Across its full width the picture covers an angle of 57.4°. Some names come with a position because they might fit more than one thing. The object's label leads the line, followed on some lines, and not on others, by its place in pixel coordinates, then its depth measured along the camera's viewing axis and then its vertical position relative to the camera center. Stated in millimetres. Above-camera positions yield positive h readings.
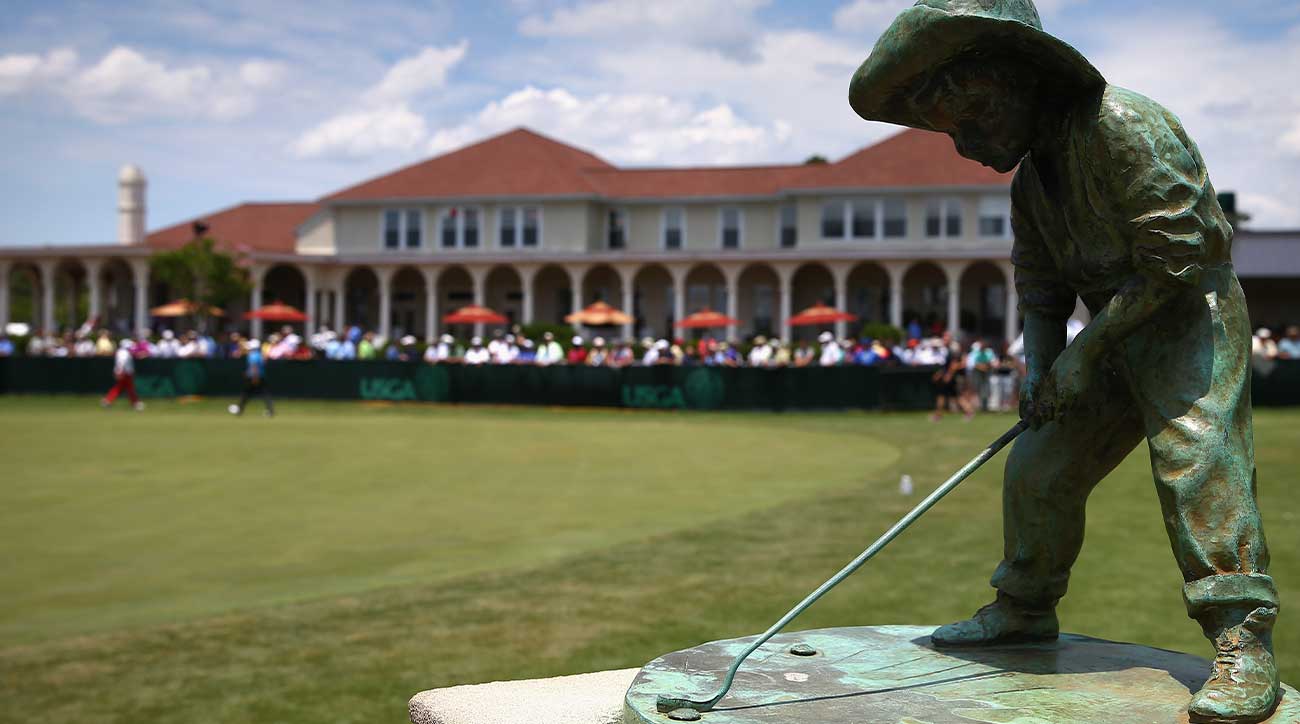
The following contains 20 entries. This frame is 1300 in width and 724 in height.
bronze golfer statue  3100 +218
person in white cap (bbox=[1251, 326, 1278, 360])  23934 +295
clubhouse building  48188 +4919
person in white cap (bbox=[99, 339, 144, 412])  27062 -384
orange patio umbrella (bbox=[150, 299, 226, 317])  47009 +1992
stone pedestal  3545 -1075
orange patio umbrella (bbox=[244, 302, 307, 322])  43656 +1661
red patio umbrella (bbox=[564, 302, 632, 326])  38625 +1413
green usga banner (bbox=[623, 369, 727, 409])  26094 -775
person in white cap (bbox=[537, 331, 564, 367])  30047 +157
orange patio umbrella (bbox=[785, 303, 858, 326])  37625 +1343
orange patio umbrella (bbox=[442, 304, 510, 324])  40688 +1468
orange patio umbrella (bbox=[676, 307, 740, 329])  37281 +1237
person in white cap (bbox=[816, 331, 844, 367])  28103 +128
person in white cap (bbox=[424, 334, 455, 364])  33594 +230
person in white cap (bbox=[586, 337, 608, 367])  30714 +110
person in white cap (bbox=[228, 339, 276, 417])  24445 -419
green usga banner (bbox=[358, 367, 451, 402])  28672 -684
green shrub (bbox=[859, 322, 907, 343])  44344 +991
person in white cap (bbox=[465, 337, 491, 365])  30547 +79
